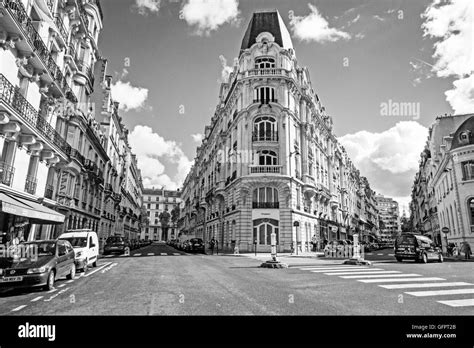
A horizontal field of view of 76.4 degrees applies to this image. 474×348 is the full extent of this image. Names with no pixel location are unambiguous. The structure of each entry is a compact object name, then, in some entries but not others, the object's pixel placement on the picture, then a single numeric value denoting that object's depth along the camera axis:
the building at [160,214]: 123.75
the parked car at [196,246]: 33.66
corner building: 31.78
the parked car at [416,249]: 19.77
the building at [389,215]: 171.25
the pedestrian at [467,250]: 24.52
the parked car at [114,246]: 29.67
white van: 13.46
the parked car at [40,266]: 8.28
